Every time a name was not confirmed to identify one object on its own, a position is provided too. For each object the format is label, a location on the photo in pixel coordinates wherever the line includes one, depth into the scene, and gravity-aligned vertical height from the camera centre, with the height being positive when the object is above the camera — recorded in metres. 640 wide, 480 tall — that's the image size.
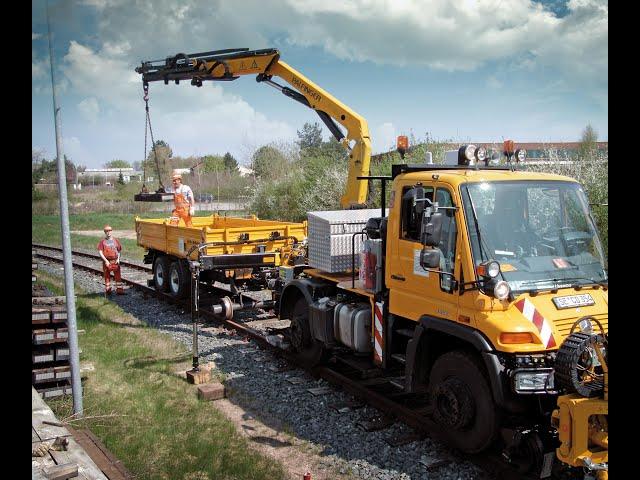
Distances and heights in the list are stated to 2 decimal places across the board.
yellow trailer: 10.69 -0.89
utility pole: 5.65 -0.60
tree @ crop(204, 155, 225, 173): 66.44 +5.57
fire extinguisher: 6.80 -0.81
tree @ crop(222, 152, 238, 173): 70.71 +6.09
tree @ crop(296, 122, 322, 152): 60.50 +7.67
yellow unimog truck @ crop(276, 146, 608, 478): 4.67 -0.94
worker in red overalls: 13.59 -1.12
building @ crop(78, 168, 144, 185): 63.47 +4.03
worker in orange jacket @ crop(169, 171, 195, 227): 12.48 +0.11
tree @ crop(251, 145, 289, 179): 31.73 +2.54
